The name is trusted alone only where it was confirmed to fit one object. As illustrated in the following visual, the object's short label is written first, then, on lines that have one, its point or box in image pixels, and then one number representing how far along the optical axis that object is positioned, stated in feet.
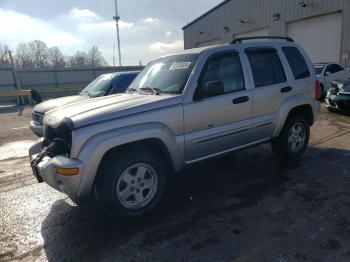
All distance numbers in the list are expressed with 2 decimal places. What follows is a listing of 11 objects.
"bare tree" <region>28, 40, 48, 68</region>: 194.31
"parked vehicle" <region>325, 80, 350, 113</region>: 31.83
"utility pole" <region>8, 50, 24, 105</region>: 66.09
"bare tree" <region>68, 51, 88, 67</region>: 191.48
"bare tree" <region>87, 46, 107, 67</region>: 177.47
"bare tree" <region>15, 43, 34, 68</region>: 192.40
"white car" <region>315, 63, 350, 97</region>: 45.69
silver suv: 11.50
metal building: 54.29
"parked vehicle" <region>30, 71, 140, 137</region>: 24.20
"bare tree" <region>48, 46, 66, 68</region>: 191.83
